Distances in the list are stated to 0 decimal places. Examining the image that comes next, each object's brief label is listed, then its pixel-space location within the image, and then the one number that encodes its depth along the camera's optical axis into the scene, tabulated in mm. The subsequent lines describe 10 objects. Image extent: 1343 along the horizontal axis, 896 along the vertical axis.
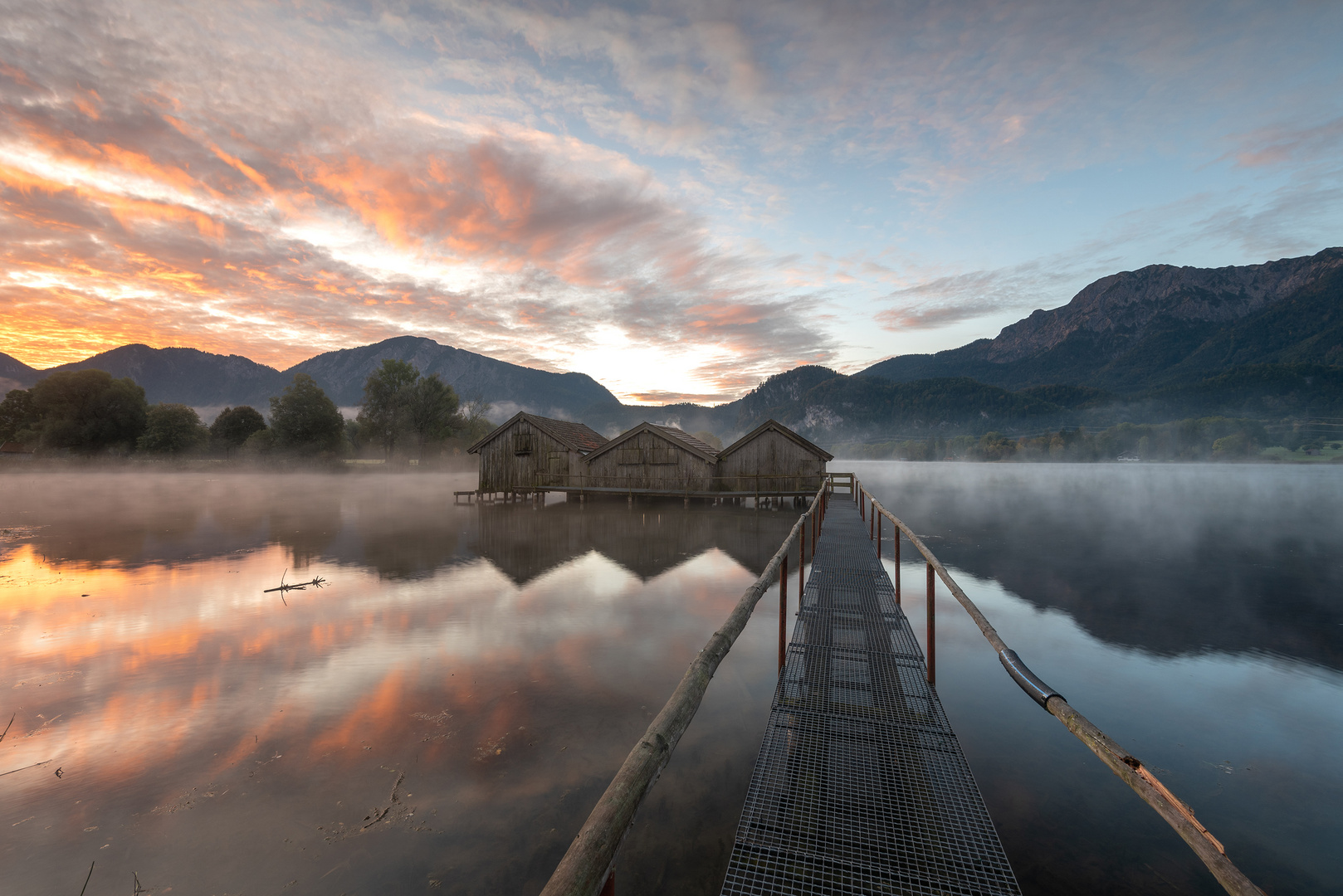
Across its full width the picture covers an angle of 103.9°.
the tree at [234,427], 72250
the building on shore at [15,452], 64875
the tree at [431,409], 67438
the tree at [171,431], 64250
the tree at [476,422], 74250
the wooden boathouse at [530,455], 37094
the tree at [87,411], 60000
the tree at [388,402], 66562
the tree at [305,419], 65000
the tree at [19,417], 62281
